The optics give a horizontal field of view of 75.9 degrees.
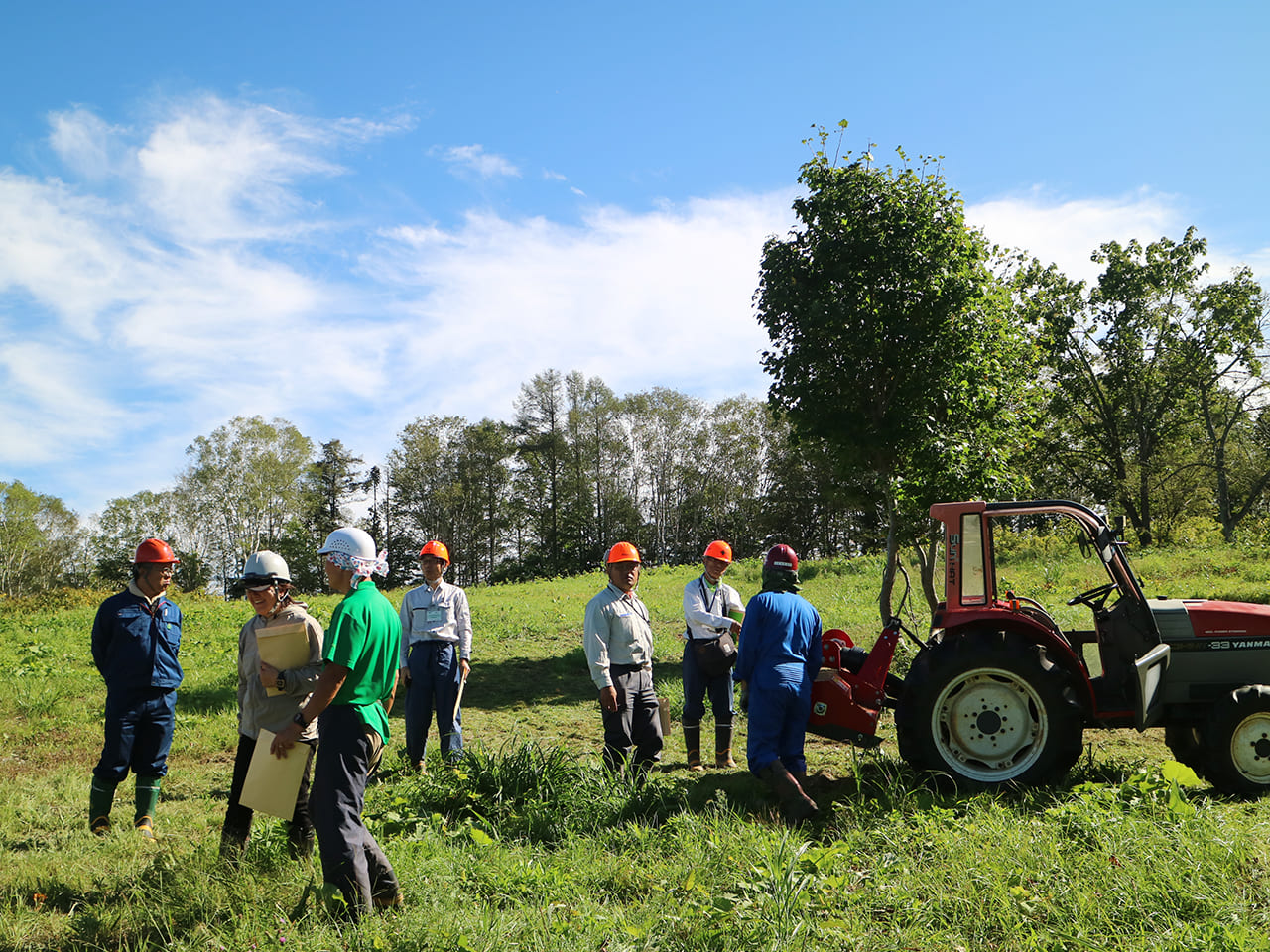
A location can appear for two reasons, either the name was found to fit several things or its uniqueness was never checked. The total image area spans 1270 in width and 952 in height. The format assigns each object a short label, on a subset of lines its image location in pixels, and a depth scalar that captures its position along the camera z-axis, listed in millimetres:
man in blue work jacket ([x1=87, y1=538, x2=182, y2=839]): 5605
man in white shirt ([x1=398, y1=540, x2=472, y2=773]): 7066
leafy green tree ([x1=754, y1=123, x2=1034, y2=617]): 11000
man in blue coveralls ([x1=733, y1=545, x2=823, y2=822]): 5629
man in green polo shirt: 3873
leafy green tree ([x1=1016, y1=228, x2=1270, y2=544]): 27953
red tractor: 5793
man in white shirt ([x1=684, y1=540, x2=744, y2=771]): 7094
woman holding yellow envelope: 4793
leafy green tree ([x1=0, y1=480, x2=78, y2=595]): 50938
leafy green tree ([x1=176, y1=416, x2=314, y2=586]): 45094
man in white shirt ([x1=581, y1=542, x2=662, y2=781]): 6293
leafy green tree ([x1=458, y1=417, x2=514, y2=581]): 50438
